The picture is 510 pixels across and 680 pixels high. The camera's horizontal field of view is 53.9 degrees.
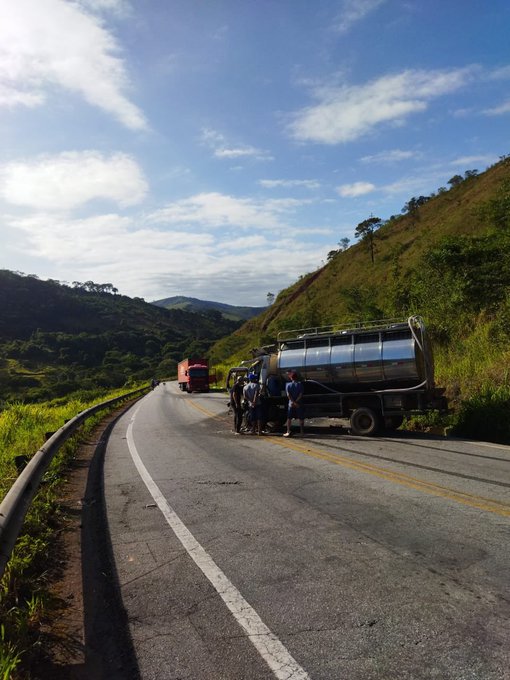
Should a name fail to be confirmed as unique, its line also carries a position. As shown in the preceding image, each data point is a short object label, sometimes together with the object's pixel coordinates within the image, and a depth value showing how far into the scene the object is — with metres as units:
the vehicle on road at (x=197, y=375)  46.81
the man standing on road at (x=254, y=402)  13.80
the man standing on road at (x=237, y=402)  14.45
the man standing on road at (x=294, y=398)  13.22
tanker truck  12.60
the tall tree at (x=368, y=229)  76.31
